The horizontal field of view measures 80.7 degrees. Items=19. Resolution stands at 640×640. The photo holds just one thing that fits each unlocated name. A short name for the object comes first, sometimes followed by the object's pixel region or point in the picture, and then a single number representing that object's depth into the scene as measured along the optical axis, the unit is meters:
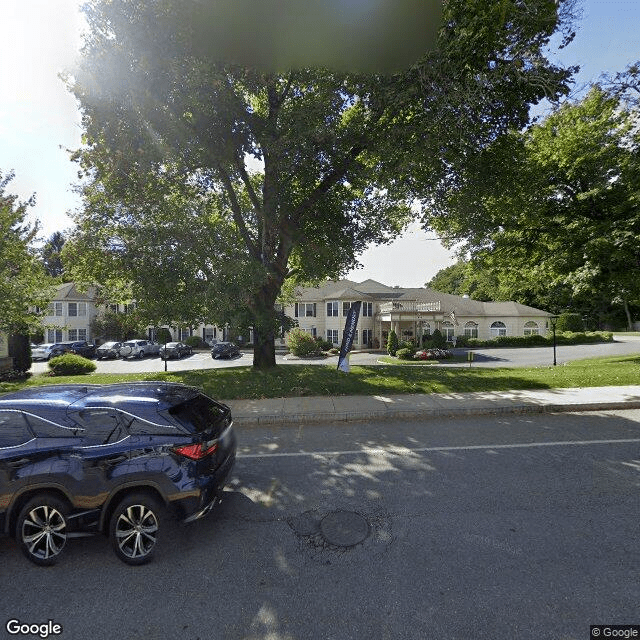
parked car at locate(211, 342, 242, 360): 33.91
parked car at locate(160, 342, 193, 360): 34.75
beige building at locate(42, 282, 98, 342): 44.59
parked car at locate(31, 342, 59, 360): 33.12
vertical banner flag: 13.37
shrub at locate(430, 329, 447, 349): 35.31
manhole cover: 3.94
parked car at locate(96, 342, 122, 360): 34.81
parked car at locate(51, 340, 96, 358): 34.13
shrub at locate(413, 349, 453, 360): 31.31
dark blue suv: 3.77
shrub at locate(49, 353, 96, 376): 19.78
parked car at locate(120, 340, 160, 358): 34.75
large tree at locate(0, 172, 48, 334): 13.70
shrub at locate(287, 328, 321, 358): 35.41
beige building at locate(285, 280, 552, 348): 41.75
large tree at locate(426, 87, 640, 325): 15.96
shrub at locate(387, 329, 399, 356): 35.31
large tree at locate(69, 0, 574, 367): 9.50
